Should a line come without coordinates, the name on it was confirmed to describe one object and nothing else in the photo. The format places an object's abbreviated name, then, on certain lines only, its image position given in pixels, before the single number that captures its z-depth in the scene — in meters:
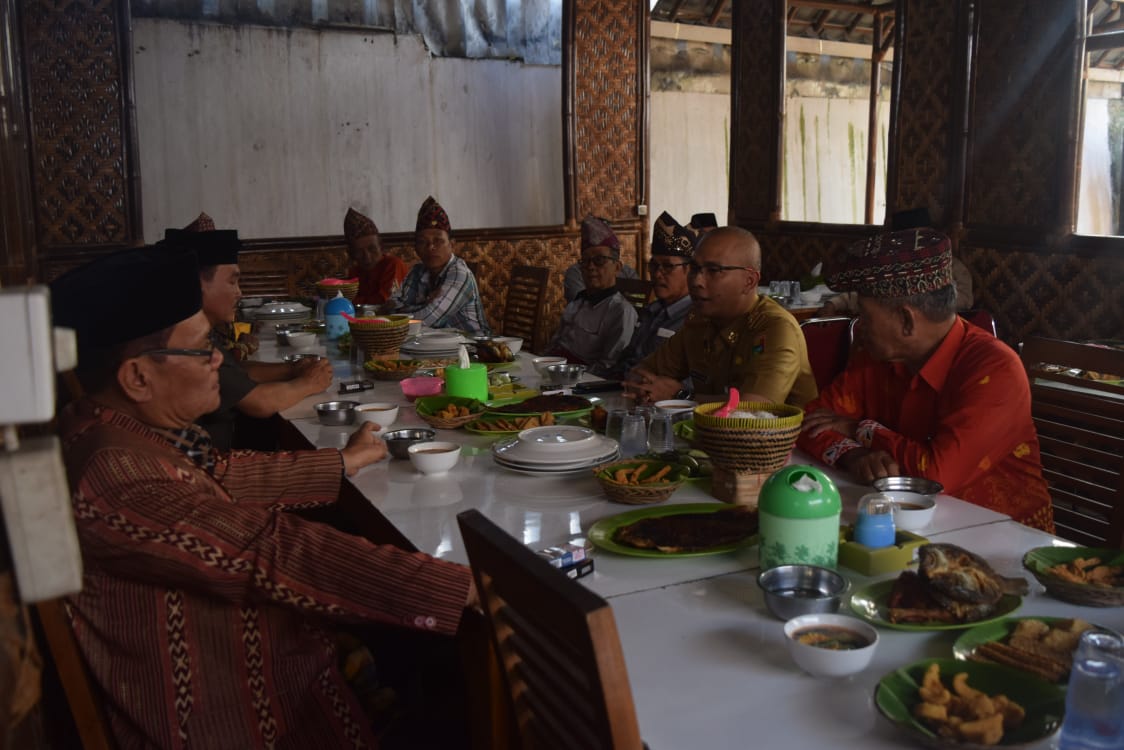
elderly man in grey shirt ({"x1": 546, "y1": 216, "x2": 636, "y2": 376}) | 4.54
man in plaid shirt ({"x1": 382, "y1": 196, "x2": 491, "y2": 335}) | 5.07
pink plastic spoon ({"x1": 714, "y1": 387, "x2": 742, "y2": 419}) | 1.95
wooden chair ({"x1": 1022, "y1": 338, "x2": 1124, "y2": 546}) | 2.34
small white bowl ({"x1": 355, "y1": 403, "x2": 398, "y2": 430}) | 2.63
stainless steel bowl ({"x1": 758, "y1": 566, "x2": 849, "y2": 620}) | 1.37
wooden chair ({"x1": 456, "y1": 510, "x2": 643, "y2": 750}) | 0.98
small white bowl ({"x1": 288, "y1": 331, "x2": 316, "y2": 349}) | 4.20
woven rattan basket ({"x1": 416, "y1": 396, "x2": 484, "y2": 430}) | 2.59
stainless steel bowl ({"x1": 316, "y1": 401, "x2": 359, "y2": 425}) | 2.73
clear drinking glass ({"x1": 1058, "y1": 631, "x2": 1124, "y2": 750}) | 0.99
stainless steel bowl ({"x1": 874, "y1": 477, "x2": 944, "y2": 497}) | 1.90
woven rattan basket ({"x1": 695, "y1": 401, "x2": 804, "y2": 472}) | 1.85
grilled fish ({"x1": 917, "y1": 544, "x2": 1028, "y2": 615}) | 1.36
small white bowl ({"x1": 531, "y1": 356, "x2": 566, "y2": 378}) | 3.51
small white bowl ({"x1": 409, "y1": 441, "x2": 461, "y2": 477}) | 2.18
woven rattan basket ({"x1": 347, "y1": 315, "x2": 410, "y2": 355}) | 3.58
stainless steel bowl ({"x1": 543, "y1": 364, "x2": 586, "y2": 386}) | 3.26
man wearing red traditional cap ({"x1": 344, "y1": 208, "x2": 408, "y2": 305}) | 6.15
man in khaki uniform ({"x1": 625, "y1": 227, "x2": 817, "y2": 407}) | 2.78
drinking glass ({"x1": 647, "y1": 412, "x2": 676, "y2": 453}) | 2.29
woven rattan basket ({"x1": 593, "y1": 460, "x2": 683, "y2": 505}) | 1.88
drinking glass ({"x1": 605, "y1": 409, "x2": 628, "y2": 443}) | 2.41
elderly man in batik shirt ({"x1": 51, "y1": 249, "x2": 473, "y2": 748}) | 1.47
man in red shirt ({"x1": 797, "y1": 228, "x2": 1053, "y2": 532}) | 2.08
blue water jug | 4.46
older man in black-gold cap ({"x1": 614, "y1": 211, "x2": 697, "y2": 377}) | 3.93
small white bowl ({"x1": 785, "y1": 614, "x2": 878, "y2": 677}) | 1.19
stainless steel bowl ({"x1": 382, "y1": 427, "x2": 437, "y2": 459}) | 2.33
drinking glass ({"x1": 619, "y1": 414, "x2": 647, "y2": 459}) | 2.34
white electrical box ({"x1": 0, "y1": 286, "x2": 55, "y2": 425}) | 0.59
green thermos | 1.48
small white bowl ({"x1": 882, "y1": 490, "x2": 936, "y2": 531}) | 1.76
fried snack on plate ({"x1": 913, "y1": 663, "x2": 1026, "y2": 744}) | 1.03
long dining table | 1.11
